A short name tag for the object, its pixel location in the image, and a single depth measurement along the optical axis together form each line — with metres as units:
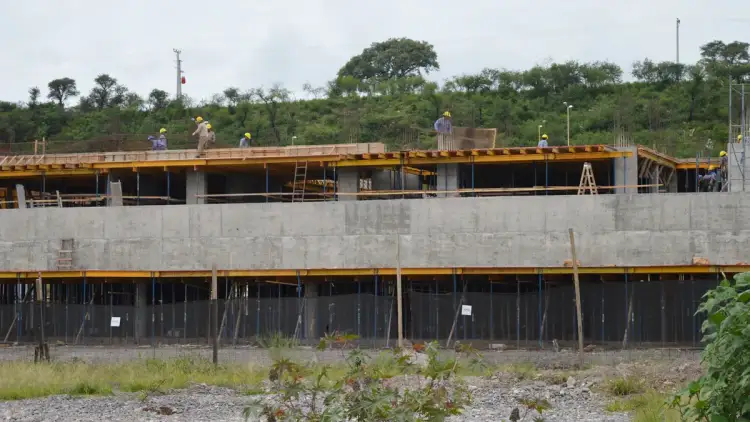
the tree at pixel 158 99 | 94.69
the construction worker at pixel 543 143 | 38.81
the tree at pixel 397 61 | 107.75
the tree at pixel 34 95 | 99.75
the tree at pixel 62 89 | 103.83
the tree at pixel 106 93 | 101.30
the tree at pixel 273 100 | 82.12
